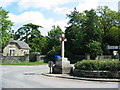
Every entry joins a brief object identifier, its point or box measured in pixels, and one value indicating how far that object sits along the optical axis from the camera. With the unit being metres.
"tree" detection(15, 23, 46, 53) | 66.62
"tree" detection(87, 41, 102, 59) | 40.56
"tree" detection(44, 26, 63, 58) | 46.33
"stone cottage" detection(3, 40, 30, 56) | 50.28
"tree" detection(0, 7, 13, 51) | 47.59
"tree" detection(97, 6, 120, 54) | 45.76
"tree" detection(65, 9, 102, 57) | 42.41
